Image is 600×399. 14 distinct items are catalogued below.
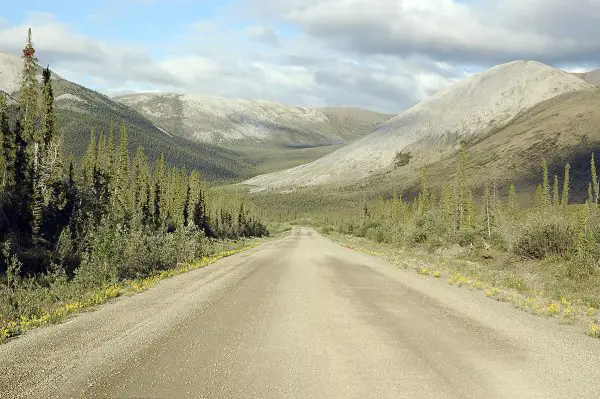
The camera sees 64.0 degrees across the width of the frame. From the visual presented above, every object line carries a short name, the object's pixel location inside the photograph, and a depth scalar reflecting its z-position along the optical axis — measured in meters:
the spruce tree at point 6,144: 50.91
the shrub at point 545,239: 23.53
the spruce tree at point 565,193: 112.14
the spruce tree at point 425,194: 89.59
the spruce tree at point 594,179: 109.78
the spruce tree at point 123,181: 73.56
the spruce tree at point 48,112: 49.09
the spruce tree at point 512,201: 113.64
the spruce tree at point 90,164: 71.41
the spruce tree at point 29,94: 45.23
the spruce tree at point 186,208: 89.31
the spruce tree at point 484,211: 69.06
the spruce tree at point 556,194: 111.31
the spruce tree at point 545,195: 108.06
